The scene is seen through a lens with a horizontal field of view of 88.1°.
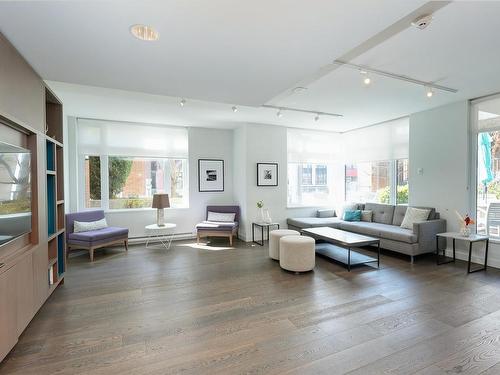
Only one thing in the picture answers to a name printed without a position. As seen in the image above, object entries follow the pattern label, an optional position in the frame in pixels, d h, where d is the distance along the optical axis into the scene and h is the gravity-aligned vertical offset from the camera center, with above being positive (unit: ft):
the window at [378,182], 17.95 +0.09
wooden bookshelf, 10.16 -0.39
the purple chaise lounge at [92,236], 14.48 -3.05
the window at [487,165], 13.00 +0.93
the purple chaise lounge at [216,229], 17.87 -3.19
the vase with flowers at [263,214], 18.62 -2.26
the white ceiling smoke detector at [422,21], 6.46 +4.11
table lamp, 17.10 -1.39
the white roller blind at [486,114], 12.88 +3.53
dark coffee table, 12.92 -3.06
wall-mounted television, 6.32 -0.23
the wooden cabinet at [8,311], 6.07 -3.14
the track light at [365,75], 9.84 +4.23
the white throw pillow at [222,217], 19.29 -2.53
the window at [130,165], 17.51 +1.35
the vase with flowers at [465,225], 12.76 -2.10
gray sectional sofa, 13.82 -2.78
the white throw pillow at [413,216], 15.03 -1.97
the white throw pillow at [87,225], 15.33 -2.57
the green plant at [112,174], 17.57 +0.63
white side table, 18.42 -3.89
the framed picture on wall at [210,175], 20.29 +0.65
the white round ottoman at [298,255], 12.07 -3.38
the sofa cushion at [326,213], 20.88 -2.42
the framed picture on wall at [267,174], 19.42 +0.69
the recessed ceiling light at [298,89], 11.75 +4.36
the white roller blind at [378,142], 17.61 +3.11
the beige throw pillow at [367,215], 18.57 -2.34
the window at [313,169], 21.31 +1.24
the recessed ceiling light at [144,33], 6.16 +3.71
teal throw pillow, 18.94 -2.38
